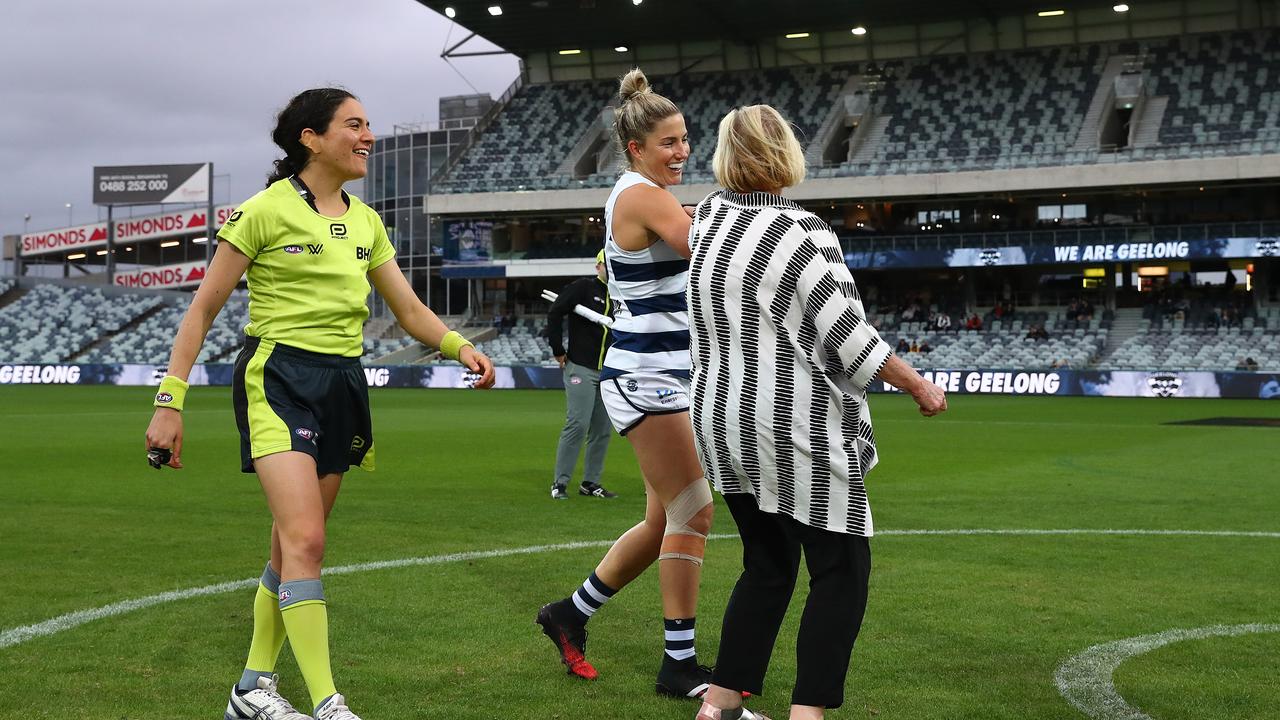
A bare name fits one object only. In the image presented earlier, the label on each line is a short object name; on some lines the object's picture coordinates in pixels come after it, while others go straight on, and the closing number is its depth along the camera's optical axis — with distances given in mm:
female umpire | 4309
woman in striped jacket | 3807
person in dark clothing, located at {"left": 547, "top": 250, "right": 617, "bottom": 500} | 11500
